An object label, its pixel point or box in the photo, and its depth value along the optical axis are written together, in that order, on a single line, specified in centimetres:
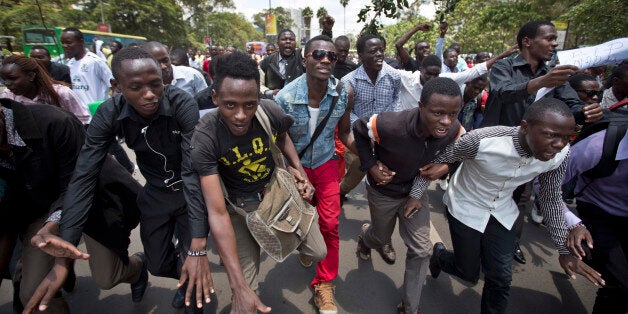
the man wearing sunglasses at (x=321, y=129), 267
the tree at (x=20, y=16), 1983
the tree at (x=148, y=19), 2920
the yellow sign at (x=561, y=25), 1253
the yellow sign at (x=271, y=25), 4109
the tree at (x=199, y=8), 4128
